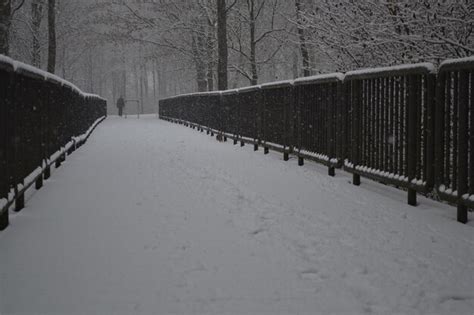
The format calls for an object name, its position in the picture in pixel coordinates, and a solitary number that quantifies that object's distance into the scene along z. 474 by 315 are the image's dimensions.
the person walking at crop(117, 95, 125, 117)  48.91
